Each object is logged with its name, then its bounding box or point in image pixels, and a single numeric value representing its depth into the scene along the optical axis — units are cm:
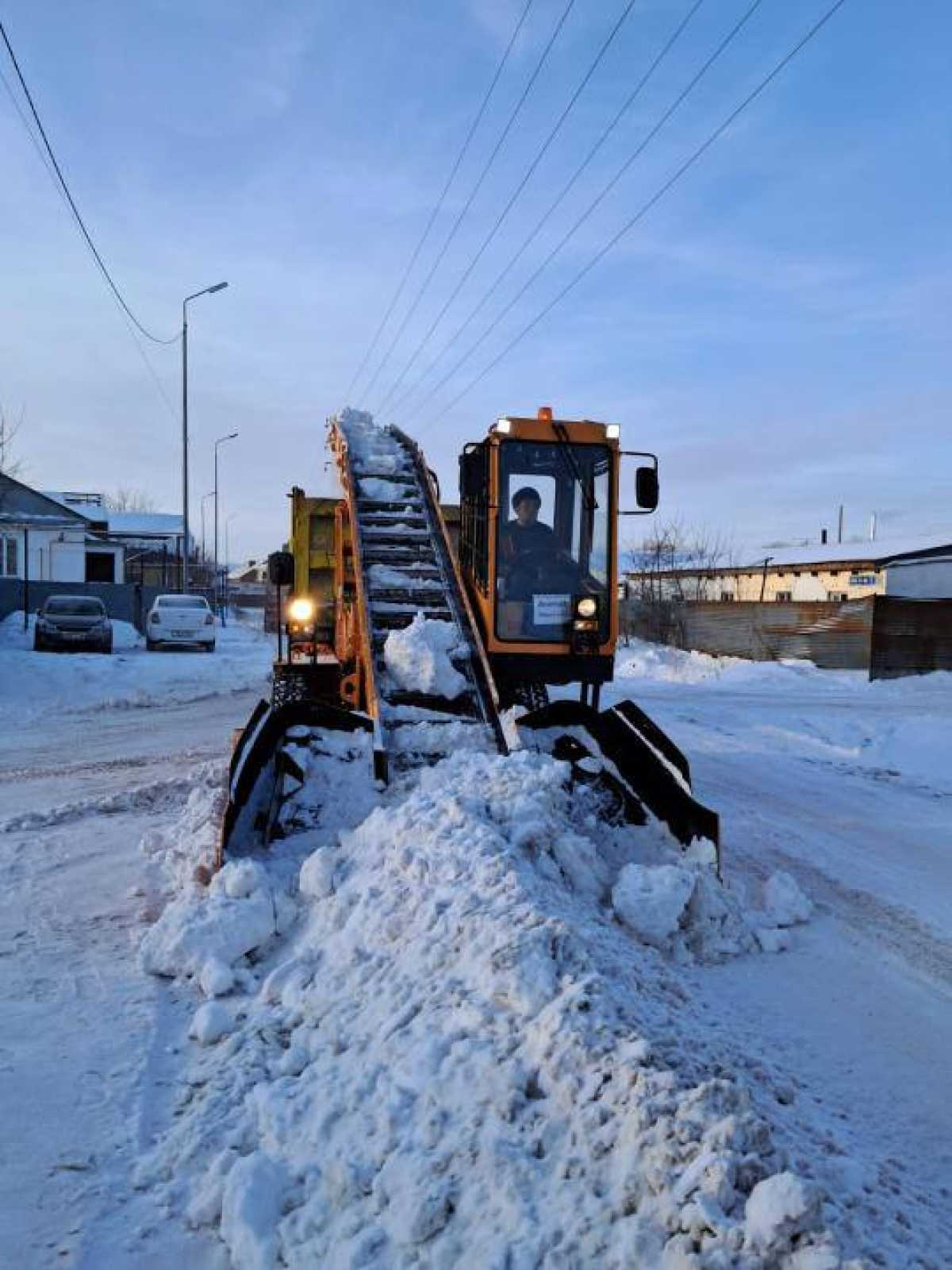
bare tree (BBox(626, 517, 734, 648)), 2822
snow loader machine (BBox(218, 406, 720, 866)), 582
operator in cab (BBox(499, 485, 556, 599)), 734
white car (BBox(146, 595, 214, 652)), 2403
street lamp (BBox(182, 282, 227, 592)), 3022
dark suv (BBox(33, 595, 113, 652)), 2131
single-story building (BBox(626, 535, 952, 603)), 3369
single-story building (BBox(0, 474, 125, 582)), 3459
